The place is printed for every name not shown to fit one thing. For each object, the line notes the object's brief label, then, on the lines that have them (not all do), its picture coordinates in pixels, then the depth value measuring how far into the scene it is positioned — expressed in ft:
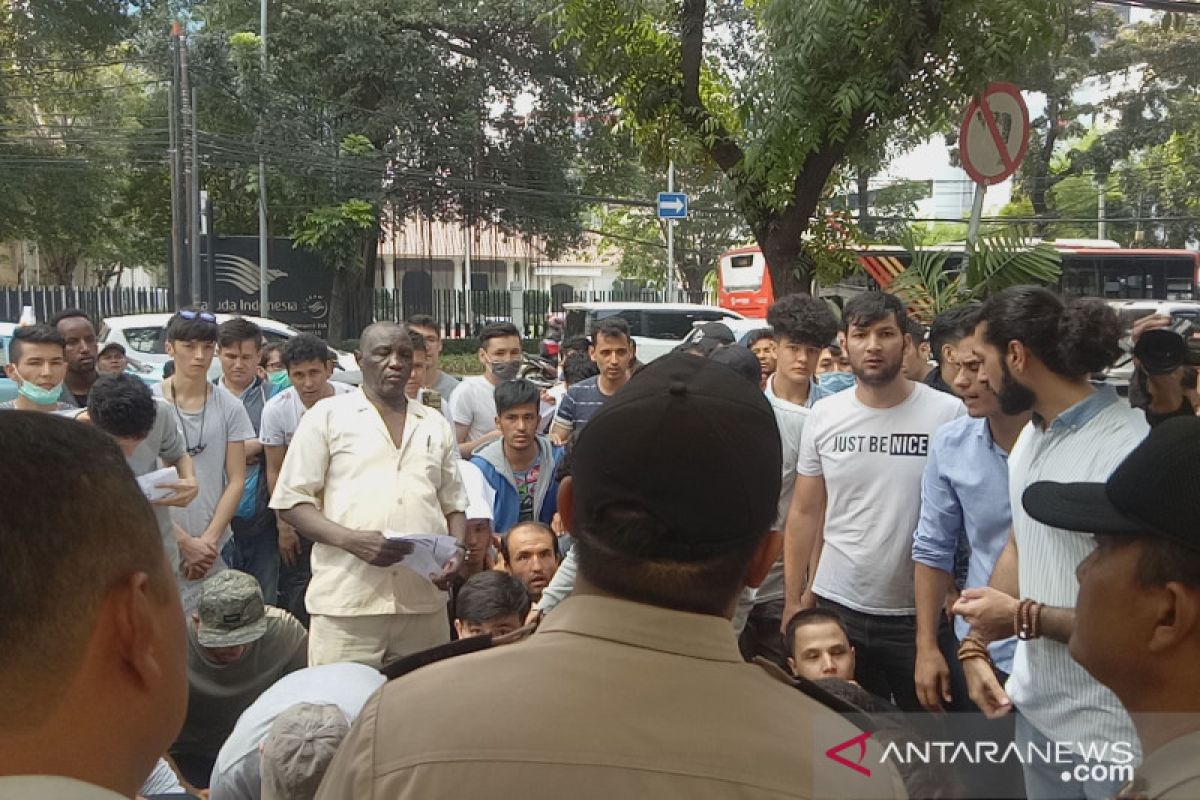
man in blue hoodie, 18.72
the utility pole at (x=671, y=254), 64.44
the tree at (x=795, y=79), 23.50
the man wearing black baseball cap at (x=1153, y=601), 4.91
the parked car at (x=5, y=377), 35.83
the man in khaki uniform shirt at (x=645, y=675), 4.42
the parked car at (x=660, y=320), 66.28
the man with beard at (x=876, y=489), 14.12
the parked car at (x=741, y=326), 55.47
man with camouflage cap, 14.90
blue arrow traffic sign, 49.79
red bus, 84.69
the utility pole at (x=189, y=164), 64.34
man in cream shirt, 14.76
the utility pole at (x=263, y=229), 81.25
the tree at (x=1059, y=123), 86.33
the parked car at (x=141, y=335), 47.55
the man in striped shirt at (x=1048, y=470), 9.20
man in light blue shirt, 12.69
